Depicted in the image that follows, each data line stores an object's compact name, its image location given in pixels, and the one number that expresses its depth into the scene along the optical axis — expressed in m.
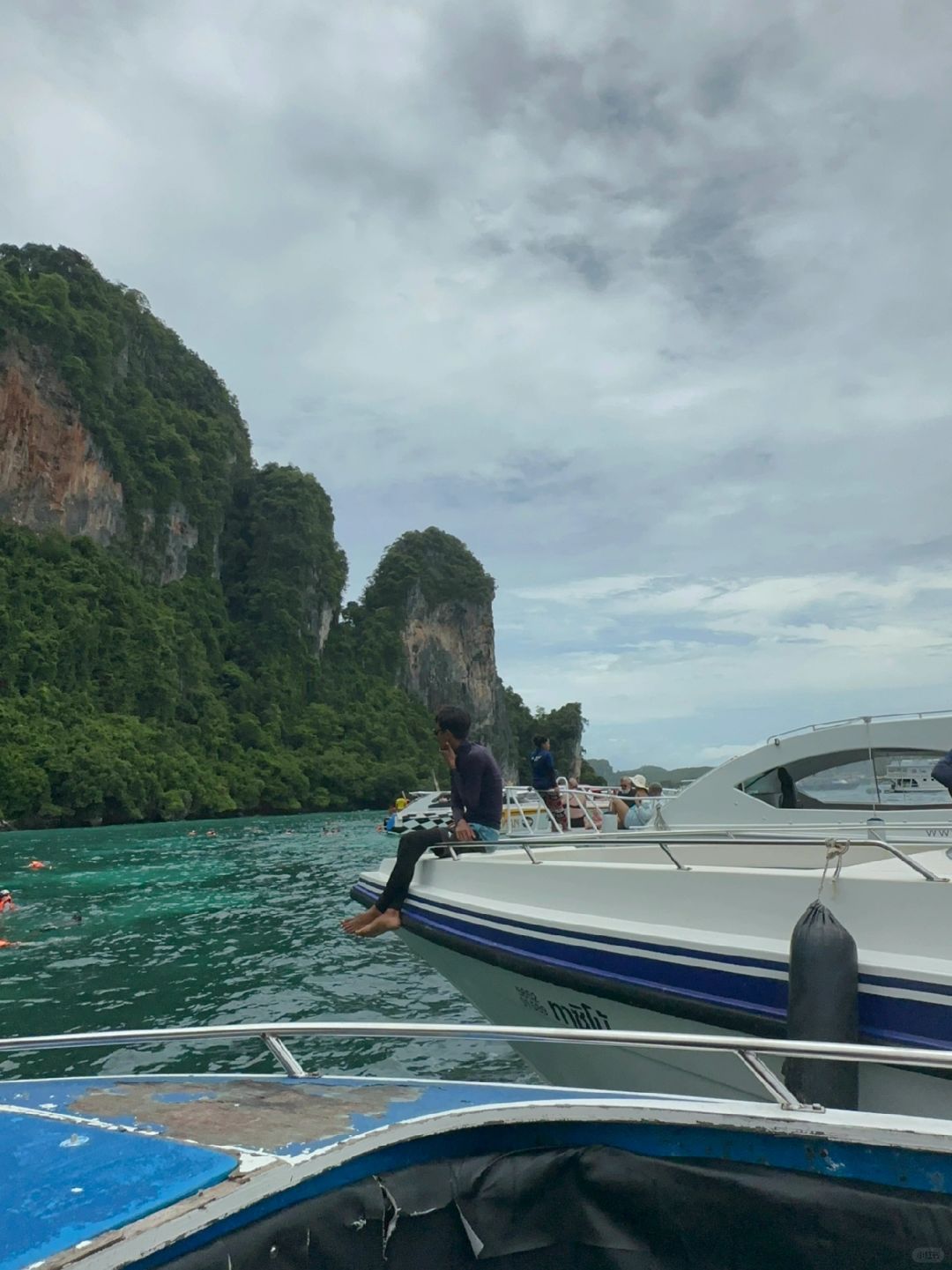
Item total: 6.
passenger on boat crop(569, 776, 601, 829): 9.38
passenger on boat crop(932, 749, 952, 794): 5.39
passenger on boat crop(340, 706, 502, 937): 5.41
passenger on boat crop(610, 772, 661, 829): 10.31
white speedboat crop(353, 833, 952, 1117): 3.09
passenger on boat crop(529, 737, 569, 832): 10.58
